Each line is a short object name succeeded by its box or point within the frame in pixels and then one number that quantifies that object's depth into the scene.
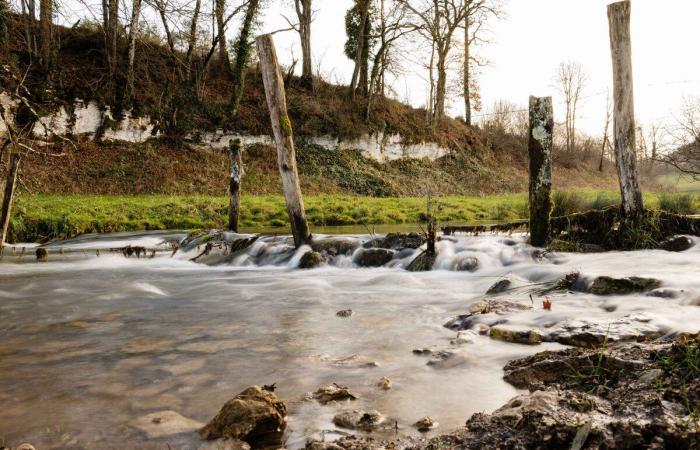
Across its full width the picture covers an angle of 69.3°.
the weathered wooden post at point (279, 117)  9.05
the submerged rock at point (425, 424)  2.61
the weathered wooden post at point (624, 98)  7.95
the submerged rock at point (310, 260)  9.26
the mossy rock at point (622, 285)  5.40
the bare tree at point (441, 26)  29.67
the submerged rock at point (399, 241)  9.46
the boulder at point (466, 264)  8.26
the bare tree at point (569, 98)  49.00
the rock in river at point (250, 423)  2.50
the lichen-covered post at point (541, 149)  8.73
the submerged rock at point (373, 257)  9.22
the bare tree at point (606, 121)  43.24
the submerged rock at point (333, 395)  3.02
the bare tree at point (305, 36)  29.30
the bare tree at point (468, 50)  30.86
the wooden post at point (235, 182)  12.88
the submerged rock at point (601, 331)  3.82
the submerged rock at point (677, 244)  8.02
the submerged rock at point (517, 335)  4.07
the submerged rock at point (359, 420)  2.62
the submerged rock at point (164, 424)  2.64
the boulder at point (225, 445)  2.43
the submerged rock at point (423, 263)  8.49
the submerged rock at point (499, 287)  6.44
